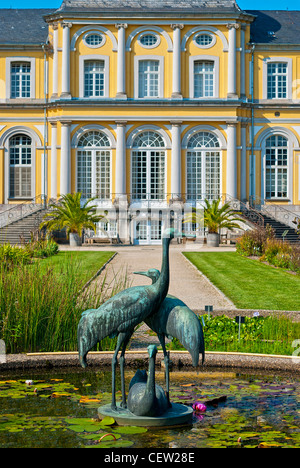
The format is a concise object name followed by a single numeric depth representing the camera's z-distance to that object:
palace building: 37.00
